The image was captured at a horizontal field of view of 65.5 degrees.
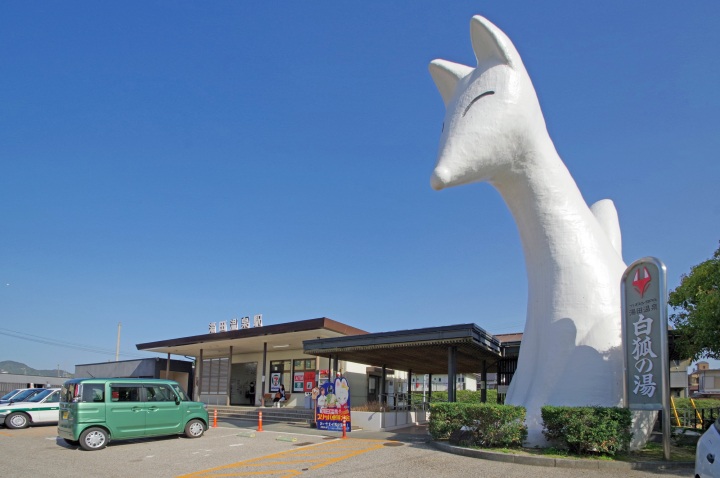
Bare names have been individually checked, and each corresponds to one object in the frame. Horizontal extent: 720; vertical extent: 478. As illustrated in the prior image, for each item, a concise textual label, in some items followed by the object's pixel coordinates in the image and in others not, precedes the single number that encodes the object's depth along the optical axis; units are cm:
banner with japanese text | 1745
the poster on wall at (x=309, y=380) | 2742
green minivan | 1343
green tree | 1326
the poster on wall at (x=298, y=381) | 2823
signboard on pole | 1098
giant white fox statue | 1284
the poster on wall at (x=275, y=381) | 2973
